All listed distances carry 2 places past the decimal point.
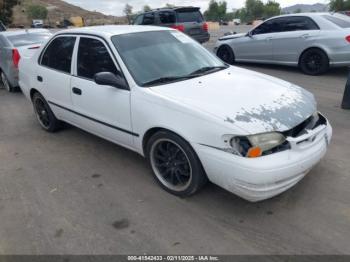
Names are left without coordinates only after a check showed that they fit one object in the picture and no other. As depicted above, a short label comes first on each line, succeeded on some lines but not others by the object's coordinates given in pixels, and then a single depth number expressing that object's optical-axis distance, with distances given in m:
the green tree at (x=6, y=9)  27.09
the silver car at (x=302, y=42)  7.98
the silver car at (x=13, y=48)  7.54
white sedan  2.80
